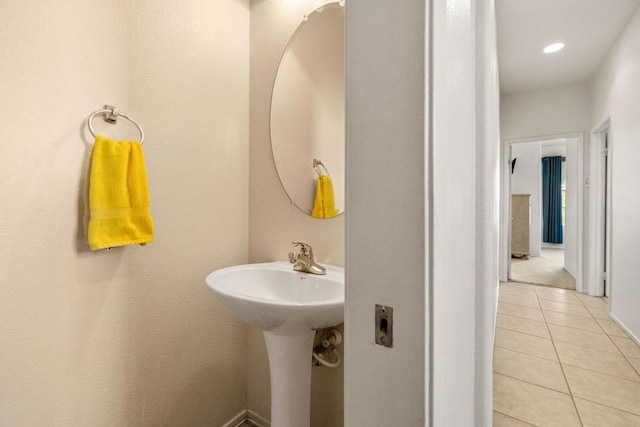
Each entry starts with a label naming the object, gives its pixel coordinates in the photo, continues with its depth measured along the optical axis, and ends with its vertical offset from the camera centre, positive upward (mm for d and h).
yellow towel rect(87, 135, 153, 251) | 1068 +52
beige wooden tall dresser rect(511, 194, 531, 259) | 6117 -267
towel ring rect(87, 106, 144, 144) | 1098 +352
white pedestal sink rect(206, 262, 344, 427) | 923 -340
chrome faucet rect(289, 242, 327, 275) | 1295 -221
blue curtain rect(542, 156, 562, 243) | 7625 +315
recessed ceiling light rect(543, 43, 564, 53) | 2975 +1586
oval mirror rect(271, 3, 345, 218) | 1360 +448
